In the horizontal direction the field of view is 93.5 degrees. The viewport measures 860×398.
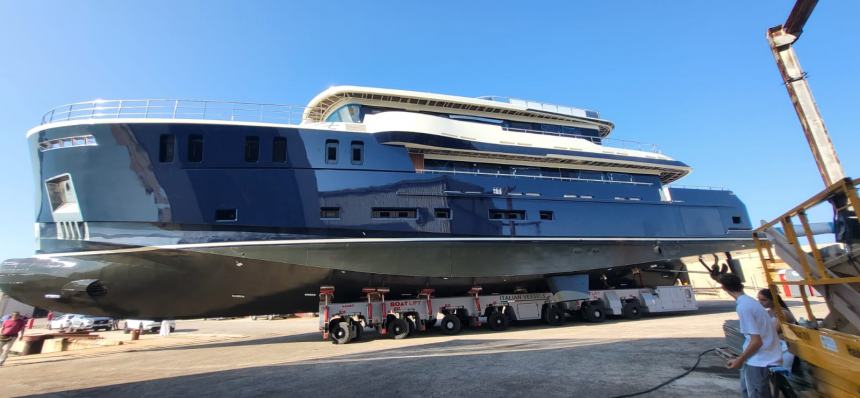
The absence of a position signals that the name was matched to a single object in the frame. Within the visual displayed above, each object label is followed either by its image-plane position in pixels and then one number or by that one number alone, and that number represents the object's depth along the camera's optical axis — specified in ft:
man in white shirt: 9.28
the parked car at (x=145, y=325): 67.96
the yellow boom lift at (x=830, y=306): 8.96
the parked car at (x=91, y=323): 78.16
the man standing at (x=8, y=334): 28.25
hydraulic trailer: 33.71
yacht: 29.22
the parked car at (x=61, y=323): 82.09
